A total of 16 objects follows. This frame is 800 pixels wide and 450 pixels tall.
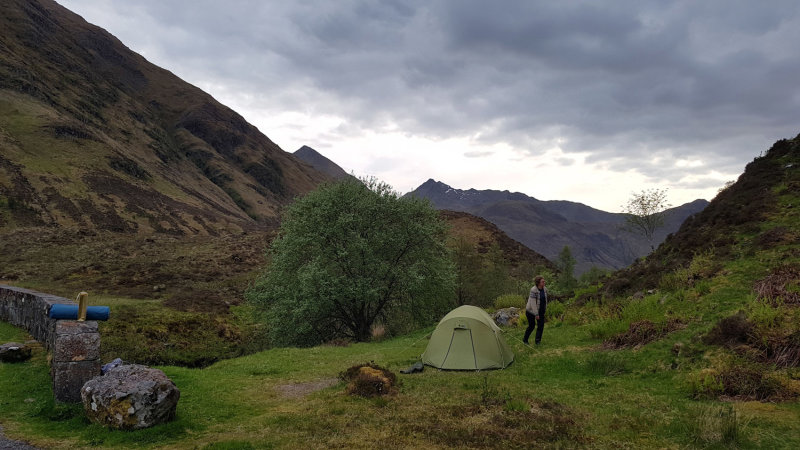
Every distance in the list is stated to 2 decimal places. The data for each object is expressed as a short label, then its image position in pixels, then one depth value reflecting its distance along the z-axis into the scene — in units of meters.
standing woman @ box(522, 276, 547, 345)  18.06
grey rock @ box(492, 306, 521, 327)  24.35
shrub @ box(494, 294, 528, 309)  30.90
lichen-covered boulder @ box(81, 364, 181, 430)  9.73
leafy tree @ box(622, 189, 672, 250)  68.00
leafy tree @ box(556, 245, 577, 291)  49.66
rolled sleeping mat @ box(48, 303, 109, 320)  11.41
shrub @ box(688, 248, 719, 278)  19.28
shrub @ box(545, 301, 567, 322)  24.67
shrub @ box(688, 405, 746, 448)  7.83
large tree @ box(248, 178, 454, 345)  26.39
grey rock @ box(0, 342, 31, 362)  14.79
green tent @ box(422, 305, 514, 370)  15.94
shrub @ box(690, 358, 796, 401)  10.09
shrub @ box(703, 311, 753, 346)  12.55
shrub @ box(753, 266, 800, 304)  13.81
